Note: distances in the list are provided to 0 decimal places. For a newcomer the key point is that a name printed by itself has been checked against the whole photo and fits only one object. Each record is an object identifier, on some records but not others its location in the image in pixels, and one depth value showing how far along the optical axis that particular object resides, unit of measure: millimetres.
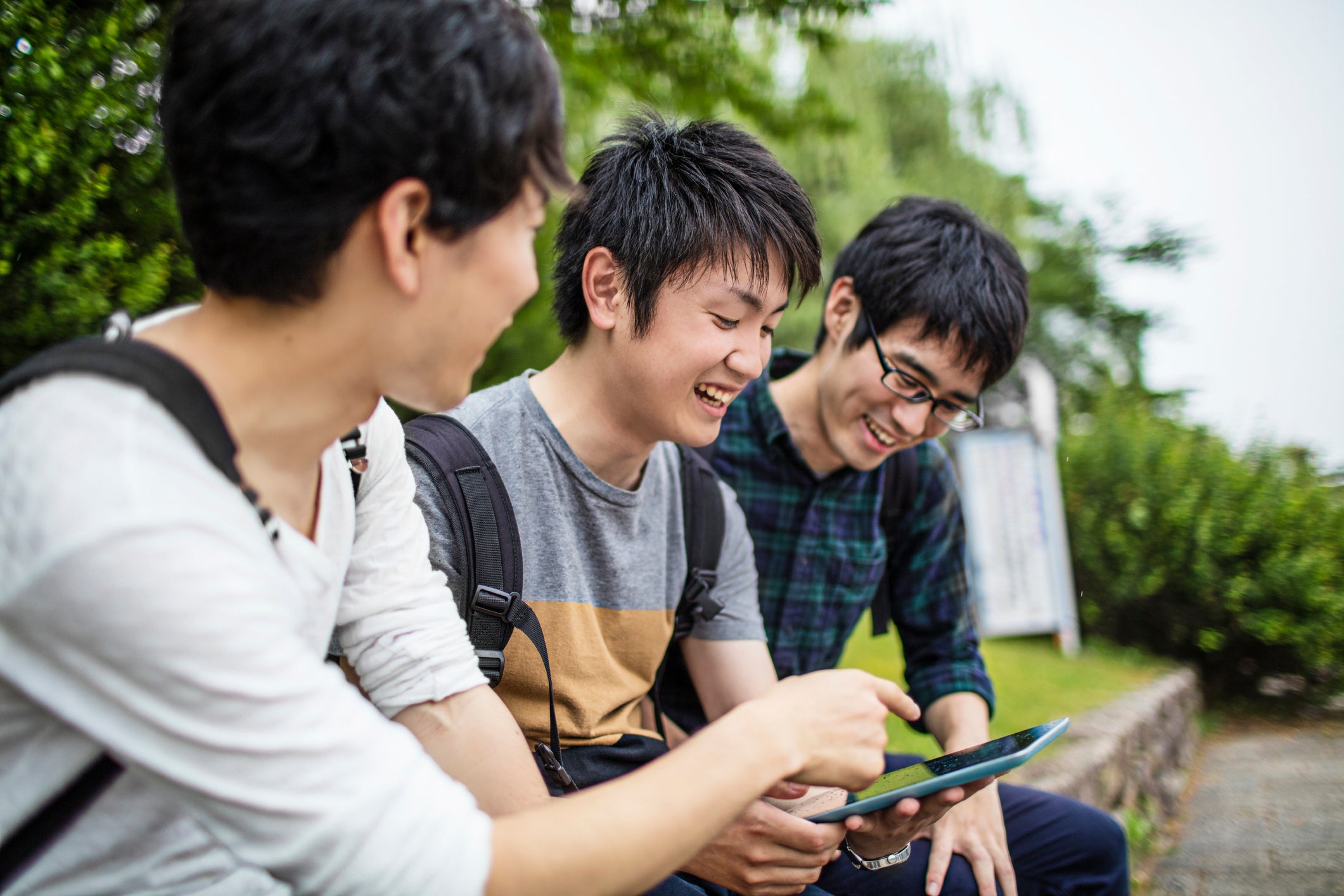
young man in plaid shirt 2500
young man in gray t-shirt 1816
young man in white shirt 881
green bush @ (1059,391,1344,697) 6531
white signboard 7129
